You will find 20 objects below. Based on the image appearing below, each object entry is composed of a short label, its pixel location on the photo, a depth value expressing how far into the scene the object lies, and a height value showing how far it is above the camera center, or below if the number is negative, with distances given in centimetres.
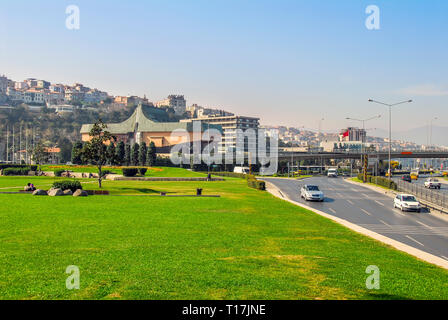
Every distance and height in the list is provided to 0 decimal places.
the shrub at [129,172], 7206 -293
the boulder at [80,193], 3428 -316
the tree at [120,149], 9726 +146
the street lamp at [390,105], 6056 +760
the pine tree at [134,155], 10212 +5
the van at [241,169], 9806 -332
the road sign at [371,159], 12514 -99
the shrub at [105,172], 7156 -314
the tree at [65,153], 15700 +77
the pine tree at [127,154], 10612 +30
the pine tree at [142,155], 10456 +5
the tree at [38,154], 8400 +20
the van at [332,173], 10012 -419
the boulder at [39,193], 3422 -315
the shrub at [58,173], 7281 -317
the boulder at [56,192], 3394 -310
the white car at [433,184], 6475 -442
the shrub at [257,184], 5134 -366
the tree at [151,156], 10341 -19
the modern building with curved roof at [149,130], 14538 +965
